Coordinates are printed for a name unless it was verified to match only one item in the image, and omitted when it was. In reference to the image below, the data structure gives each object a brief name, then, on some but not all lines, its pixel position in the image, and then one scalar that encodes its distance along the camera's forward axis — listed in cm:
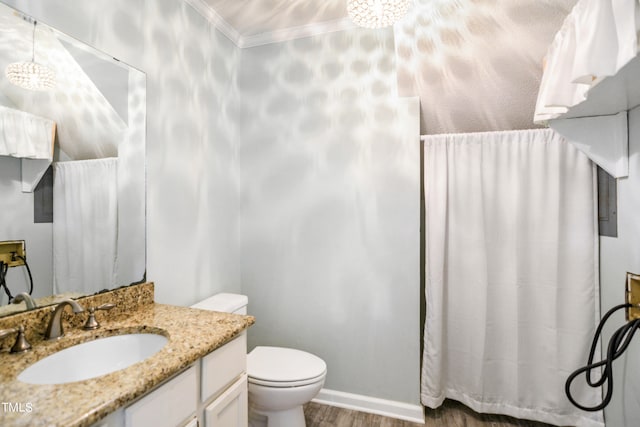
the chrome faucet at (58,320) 120
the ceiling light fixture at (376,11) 145
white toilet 169
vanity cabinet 94
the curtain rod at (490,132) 207
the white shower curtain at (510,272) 199
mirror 119
